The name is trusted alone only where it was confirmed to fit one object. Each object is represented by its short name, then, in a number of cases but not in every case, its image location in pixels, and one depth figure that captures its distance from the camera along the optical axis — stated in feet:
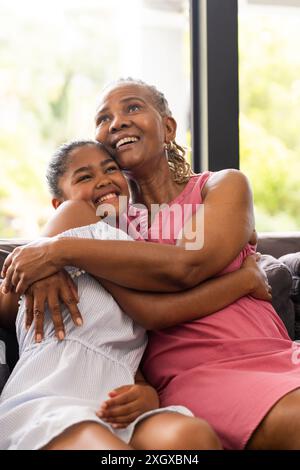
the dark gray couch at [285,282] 6.99
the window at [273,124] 16.74
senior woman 4.94
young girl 4.14
